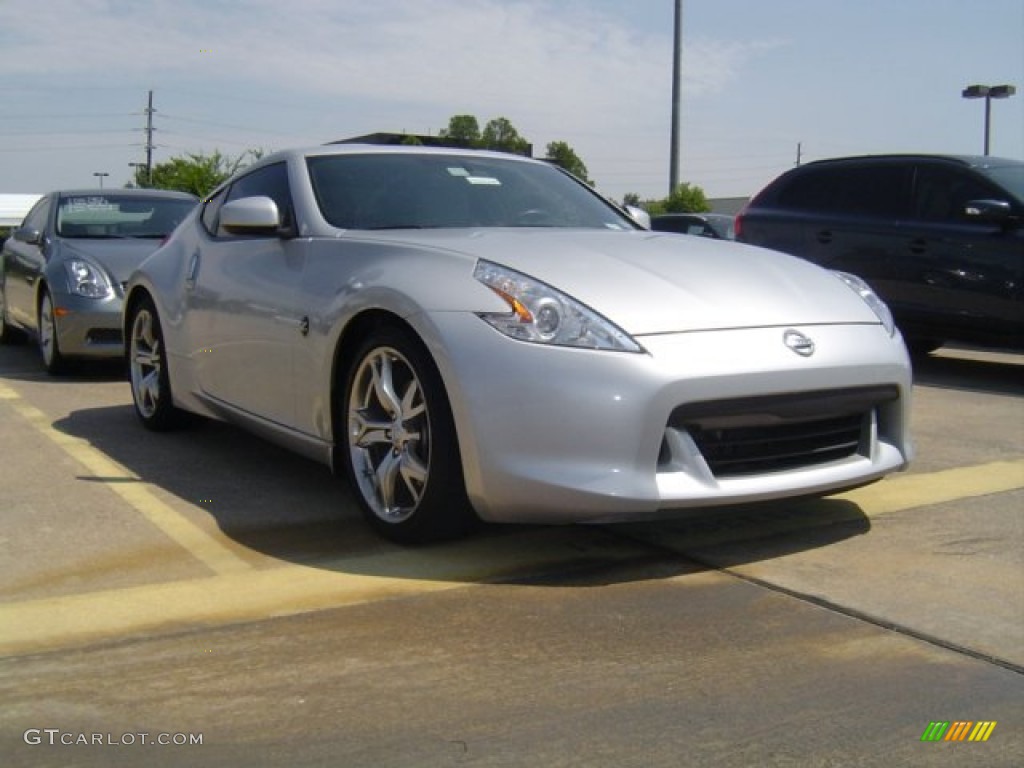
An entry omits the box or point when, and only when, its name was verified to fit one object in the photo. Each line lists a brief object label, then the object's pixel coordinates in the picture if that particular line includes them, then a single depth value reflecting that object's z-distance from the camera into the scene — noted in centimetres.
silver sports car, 353
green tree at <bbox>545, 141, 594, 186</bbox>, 7062
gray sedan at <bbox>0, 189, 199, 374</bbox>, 786
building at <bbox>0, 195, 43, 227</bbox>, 4325
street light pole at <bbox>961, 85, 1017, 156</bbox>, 3142
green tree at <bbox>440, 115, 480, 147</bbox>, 6625
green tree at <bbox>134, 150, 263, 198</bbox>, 4378
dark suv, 807
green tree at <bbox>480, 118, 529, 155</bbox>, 7356
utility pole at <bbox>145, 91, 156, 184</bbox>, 6988
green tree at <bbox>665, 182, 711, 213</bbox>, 3954
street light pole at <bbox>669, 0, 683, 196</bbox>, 2150
